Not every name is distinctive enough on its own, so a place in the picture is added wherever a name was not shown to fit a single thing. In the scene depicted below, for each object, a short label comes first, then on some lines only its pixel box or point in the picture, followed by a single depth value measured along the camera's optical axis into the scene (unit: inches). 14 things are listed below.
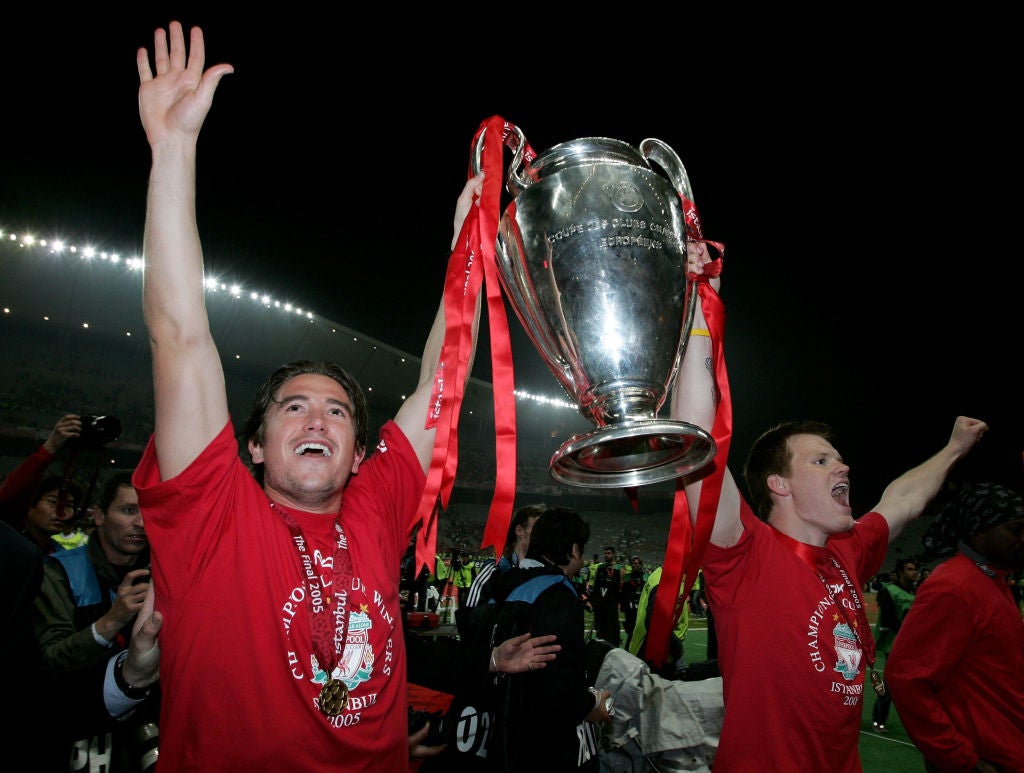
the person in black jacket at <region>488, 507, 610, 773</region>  111.7
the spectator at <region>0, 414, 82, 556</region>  130.0
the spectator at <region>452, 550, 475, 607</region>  615.4
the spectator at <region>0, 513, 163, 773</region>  45.4
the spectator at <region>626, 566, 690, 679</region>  220.3
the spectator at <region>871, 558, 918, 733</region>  309.7
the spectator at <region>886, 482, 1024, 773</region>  100.8
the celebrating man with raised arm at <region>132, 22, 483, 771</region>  51.7
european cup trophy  48.1
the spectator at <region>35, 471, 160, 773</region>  84.9
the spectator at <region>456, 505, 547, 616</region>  165.5
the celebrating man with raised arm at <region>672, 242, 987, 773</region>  72.1
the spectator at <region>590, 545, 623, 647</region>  402.9
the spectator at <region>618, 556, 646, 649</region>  481.7
